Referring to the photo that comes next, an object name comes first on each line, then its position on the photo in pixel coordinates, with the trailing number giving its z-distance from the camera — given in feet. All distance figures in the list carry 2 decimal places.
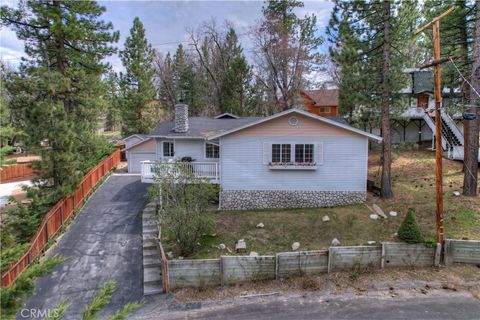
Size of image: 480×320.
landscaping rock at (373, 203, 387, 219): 43.60
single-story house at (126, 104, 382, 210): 48.06
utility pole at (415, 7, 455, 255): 32.50
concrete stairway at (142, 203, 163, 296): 32.94
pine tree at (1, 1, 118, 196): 43.65
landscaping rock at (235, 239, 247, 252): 37.27
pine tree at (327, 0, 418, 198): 45.06
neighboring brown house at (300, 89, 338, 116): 123.95
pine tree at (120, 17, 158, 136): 102.37
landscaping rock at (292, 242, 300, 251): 37.38
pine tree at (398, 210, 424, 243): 34.22
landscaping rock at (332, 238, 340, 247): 37.39
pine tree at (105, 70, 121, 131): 108.00
